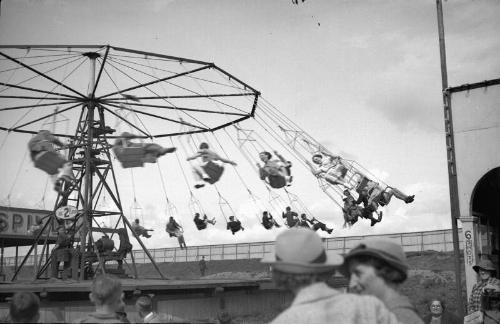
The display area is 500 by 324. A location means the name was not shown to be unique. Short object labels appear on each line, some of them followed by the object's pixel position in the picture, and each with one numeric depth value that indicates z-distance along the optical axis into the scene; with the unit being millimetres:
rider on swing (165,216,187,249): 18891
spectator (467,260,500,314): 8953
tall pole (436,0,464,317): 15180
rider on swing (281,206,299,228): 17766
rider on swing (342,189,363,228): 16969
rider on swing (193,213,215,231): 18203
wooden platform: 12867
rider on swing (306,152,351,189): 15930
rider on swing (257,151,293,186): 14469
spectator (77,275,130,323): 4234
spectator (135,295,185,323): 6883
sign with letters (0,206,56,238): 31375
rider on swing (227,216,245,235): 17891
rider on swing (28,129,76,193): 13547
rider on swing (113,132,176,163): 13195
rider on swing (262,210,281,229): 18375
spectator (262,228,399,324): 2977
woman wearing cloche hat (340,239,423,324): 3502
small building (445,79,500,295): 15562
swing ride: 13625
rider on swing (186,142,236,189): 13414
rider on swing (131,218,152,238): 19281
